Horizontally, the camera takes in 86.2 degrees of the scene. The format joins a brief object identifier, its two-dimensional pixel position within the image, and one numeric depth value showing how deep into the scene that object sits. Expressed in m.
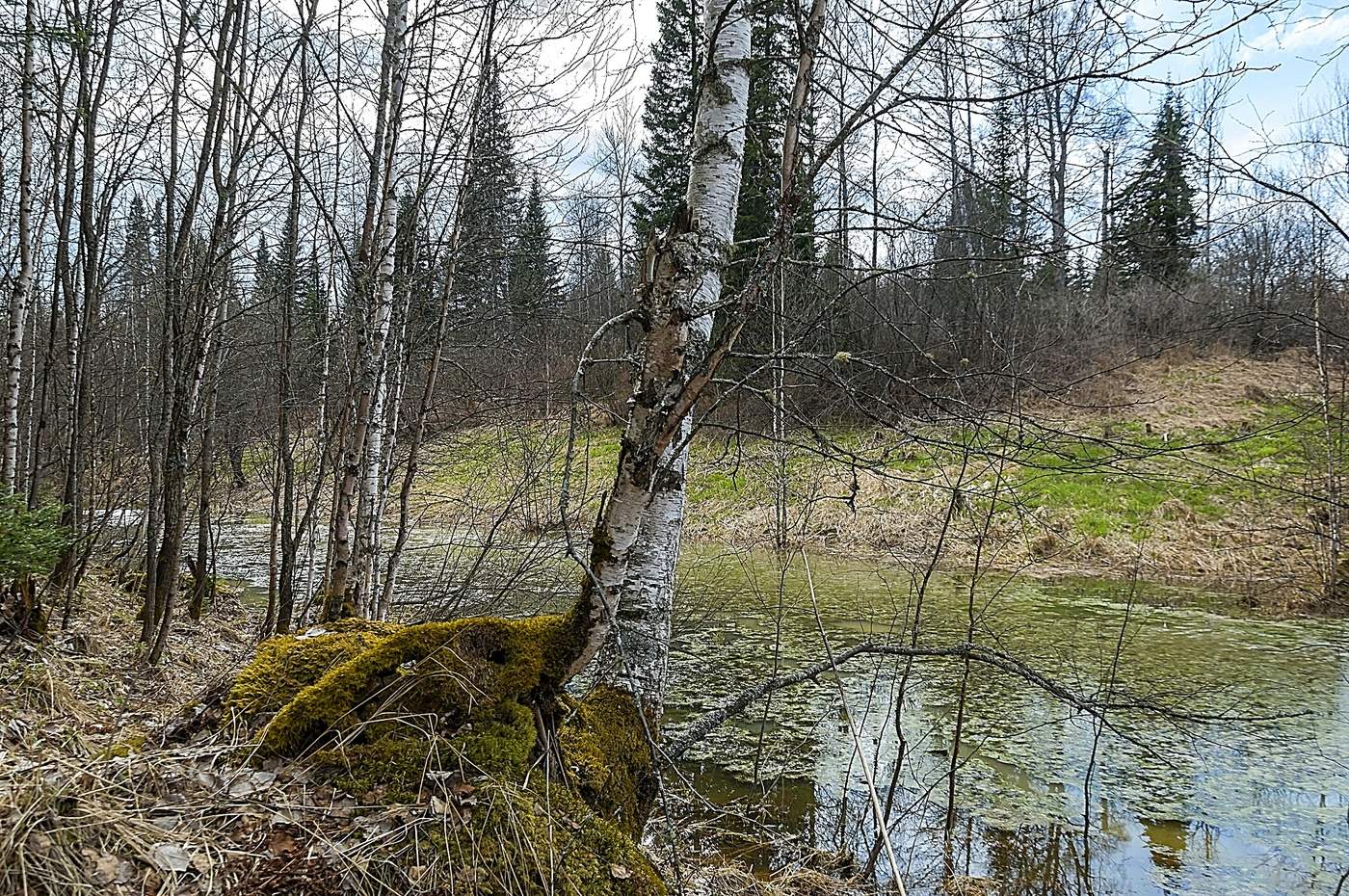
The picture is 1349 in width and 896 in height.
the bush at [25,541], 3.64
